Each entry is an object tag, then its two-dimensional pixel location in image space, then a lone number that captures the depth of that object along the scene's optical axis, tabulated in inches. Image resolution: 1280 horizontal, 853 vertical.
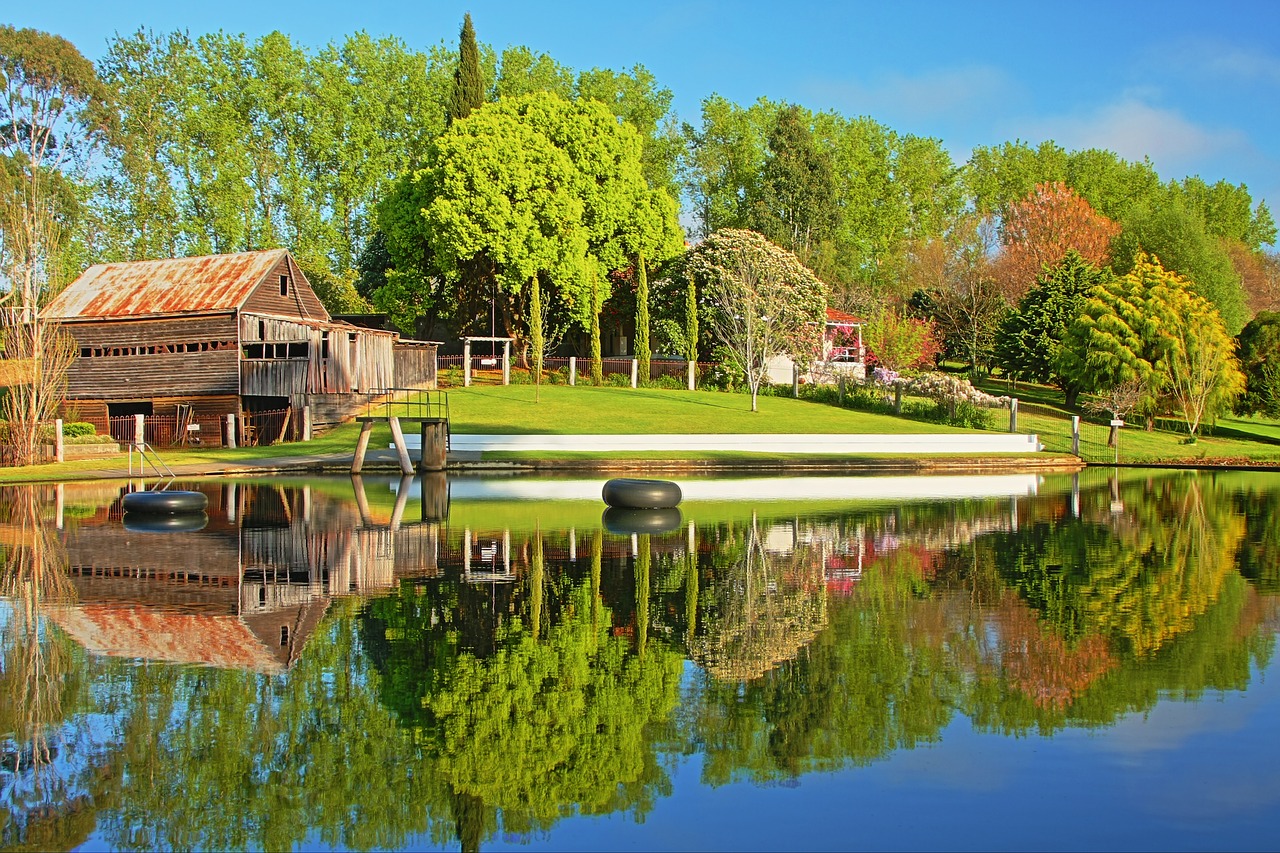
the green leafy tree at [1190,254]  2554.1
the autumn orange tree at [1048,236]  3009.4
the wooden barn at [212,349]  1774.1
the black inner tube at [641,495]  915.4
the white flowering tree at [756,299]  2084.2
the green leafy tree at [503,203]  2144.4
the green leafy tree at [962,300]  2778.1
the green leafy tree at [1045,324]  2298.2
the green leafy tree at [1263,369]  2150.6
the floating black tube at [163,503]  880.9
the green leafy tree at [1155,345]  1934.1
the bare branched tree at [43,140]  1589.6
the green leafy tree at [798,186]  3093.0
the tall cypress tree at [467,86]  2415.1
